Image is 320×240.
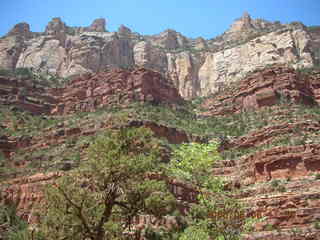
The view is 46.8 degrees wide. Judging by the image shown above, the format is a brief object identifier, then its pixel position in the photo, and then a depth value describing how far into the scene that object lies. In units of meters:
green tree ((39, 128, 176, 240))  18.48
